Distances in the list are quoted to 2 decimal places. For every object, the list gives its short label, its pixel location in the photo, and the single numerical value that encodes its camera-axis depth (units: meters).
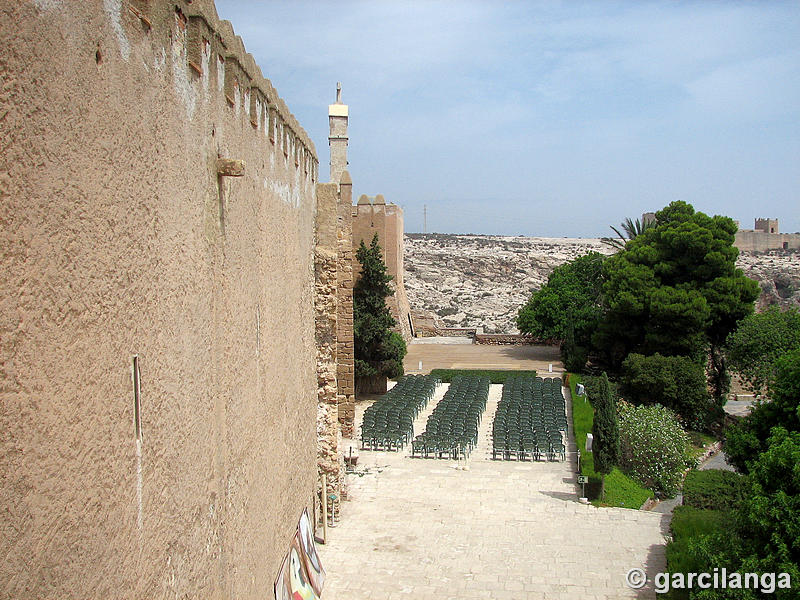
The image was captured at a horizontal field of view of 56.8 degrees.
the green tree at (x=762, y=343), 20.91
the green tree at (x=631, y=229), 32.31
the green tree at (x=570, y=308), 31.14
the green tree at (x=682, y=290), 24.83
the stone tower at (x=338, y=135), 24.97
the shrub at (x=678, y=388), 22.02
